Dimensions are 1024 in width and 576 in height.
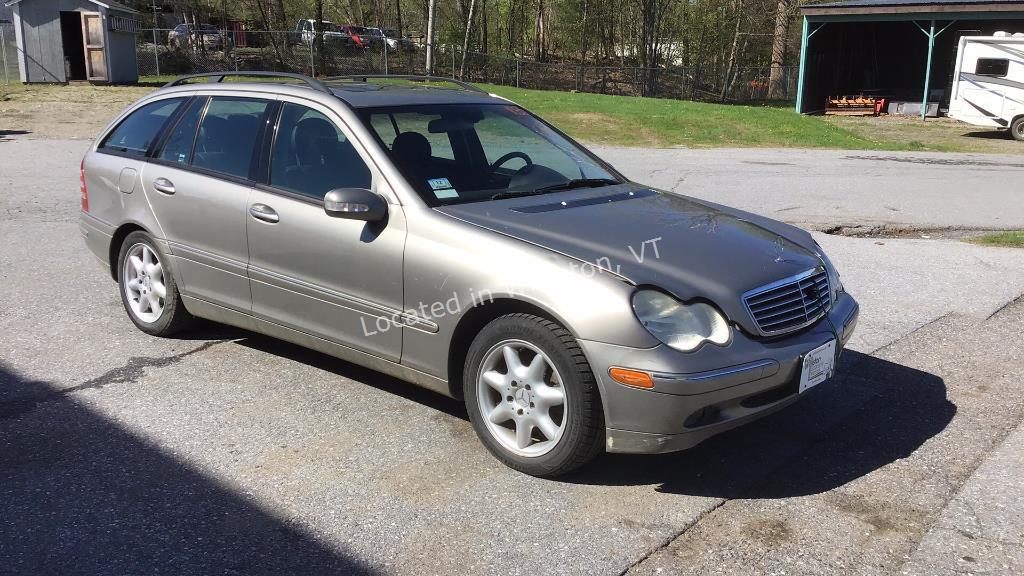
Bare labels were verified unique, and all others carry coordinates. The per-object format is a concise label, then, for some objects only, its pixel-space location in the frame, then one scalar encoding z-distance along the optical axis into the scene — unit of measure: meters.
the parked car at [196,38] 36.69
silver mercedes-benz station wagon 3.60
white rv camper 24.05
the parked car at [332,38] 38.11
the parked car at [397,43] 38.62
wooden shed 28.94
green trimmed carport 28.84
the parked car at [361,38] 37.88
